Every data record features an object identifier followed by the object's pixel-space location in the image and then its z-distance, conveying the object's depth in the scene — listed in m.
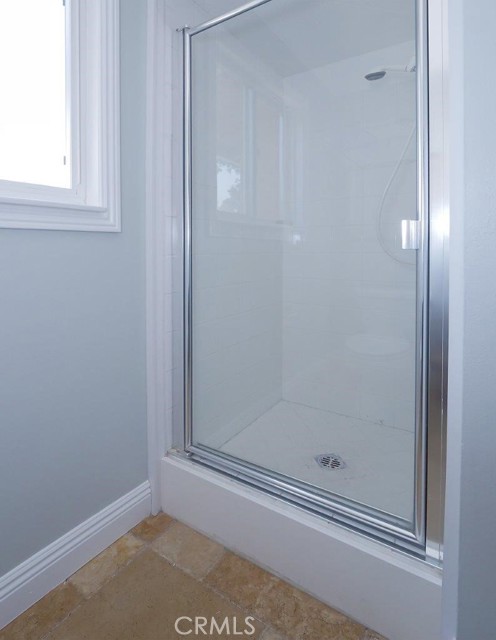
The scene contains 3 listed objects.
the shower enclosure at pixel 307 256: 1.44
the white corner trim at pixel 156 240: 1.41
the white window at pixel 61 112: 1.11
